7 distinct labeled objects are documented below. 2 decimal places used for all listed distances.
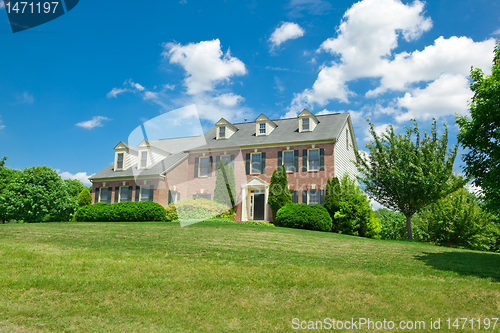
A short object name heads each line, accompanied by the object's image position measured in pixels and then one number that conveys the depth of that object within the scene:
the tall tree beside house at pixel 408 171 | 21.17
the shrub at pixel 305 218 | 20.95
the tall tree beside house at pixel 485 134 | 10.45
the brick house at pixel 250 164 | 24.89
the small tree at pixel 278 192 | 23.73
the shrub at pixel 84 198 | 29.77
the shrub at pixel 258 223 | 22.28
